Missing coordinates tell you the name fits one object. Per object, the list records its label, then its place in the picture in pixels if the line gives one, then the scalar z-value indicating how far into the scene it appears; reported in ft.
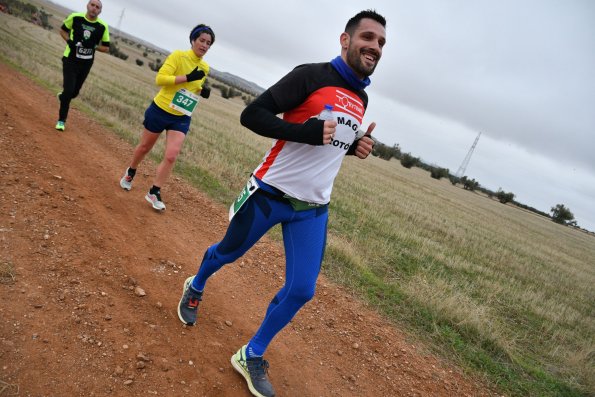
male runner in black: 23.08
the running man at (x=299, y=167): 8.38
